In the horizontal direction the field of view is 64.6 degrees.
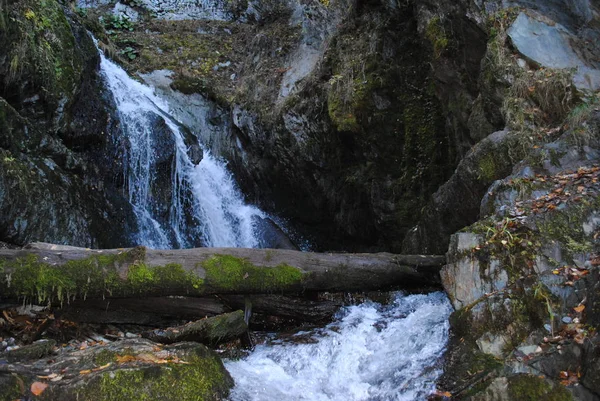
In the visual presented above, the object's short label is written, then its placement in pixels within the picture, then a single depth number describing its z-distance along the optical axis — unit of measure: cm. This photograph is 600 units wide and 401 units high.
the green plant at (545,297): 369
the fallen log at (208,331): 497
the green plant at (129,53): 1555
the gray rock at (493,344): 390
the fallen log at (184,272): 491
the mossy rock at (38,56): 825
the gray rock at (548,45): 603
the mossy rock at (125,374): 355
